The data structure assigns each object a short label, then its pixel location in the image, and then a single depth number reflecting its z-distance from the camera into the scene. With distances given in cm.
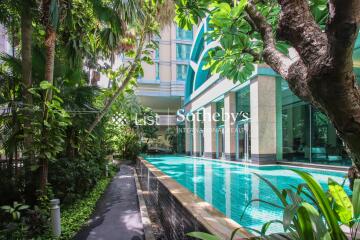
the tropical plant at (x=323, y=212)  135
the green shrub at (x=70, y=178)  618
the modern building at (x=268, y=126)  1165
